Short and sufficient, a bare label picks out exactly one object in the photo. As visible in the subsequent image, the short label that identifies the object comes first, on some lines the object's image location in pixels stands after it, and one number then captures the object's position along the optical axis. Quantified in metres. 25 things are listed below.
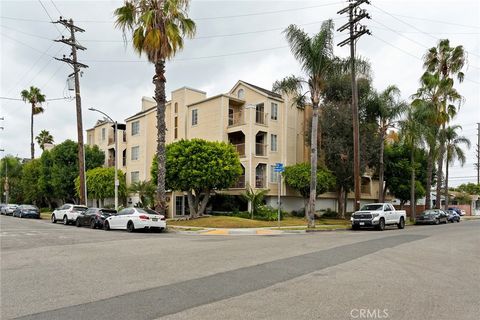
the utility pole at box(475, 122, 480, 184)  73.51
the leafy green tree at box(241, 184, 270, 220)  31.94
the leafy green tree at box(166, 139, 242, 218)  29.76
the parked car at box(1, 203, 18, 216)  49.34
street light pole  30.57
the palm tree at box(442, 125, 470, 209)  45.18
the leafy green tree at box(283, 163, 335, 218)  33.50
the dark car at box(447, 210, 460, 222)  42.50
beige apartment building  35.00
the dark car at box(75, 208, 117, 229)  26.17
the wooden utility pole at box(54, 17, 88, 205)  32.75
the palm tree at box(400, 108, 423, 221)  33.88
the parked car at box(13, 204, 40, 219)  42.88
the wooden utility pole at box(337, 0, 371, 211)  28.20
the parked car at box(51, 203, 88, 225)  30.92
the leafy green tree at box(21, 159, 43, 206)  54.38
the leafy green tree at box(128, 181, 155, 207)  36.25
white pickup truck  26.12
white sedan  22.69
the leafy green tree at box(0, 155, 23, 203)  70.19
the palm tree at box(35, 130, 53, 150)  70.88
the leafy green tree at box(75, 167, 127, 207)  43.48
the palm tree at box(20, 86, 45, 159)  56.75
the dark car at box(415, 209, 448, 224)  37.03
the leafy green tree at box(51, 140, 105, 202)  47.75
